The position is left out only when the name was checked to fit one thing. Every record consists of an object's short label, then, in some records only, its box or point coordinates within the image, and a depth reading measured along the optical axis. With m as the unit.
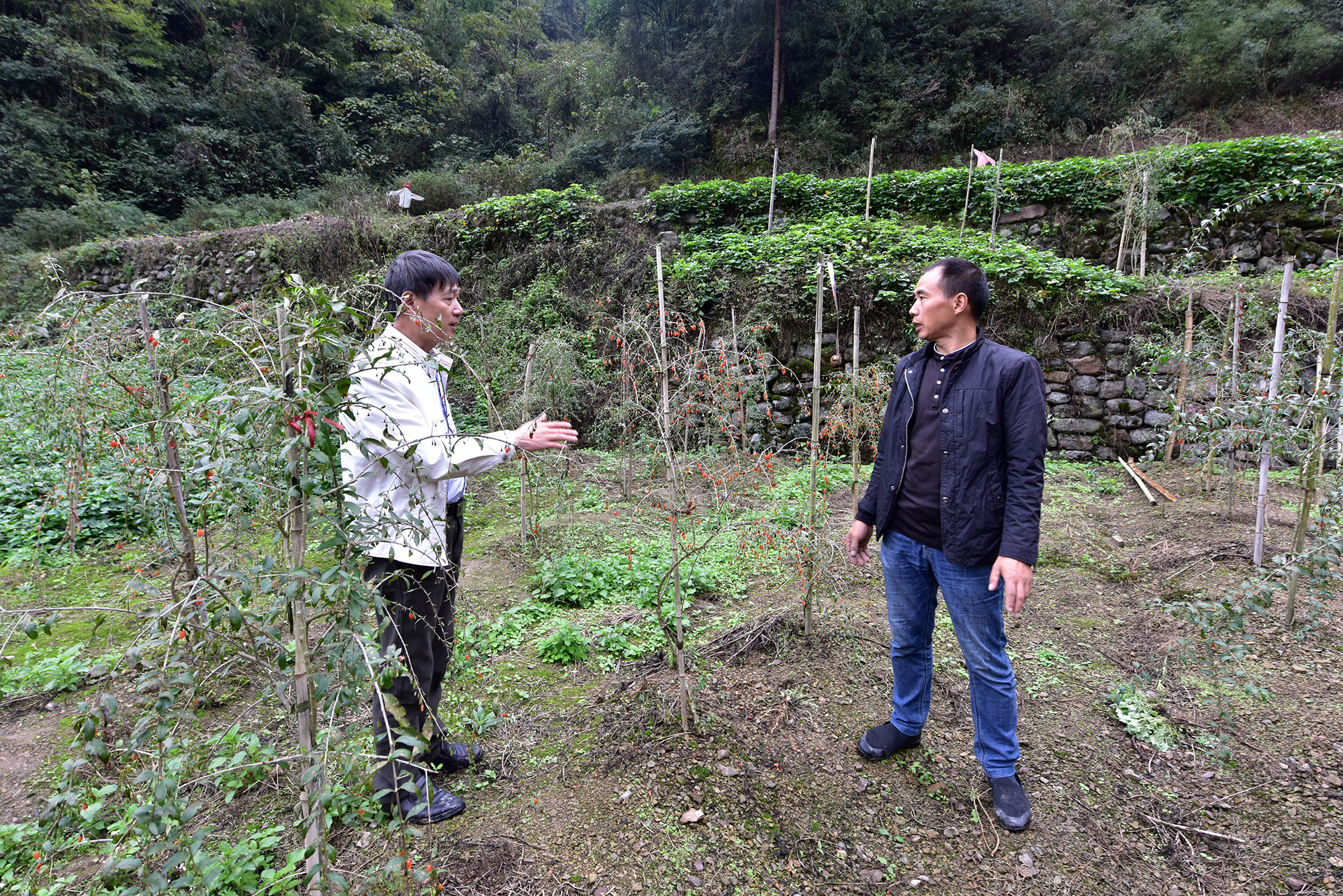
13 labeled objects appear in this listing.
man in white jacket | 1.70
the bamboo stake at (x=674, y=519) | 2.13
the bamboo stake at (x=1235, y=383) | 4.03
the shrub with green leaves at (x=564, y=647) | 3.01
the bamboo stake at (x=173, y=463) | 2.21
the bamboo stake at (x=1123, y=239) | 7.94
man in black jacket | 1.81
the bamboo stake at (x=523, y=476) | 4.45
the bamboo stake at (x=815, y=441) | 2.79
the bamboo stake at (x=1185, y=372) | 5.61
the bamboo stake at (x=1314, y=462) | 2.84
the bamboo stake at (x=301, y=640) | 1.12
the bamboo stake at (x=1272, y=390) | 3.39
